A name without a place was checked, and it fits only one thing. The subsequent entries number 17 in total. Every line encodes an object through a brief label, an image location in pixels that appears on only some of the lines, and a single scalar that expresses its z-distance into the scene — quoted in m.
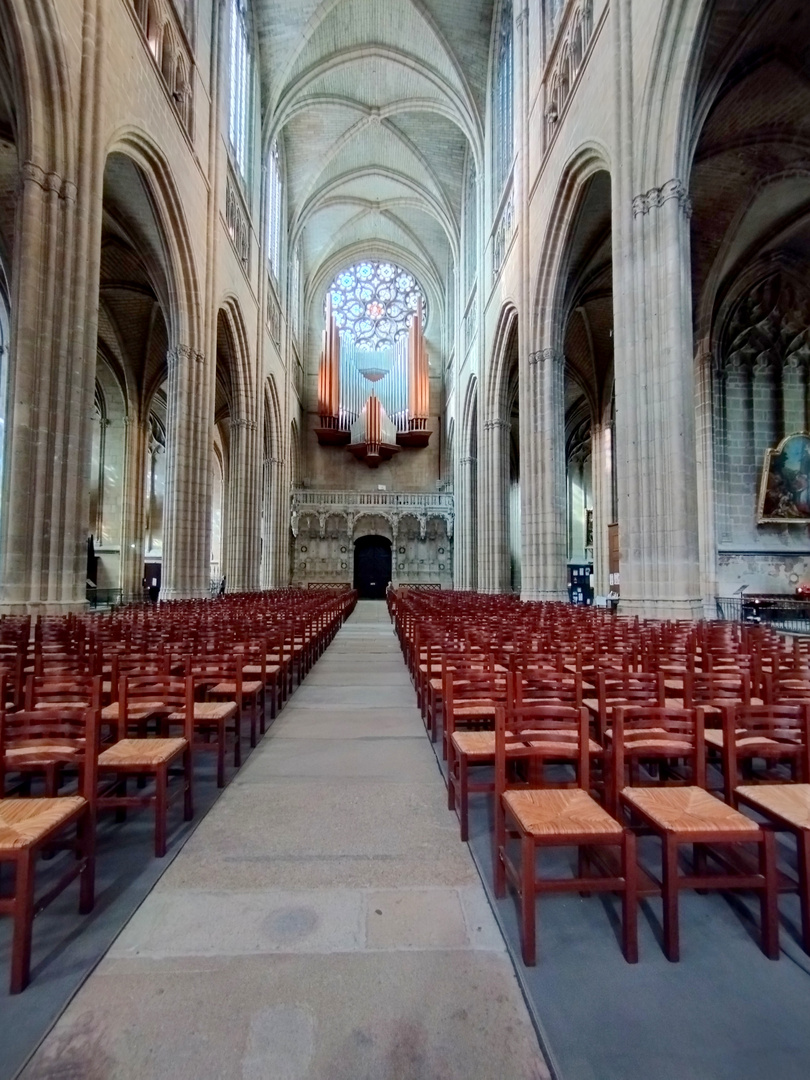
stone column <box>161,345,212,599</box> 15.22
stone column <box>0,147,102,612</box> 8.76
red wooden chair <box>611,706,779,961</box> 2.11
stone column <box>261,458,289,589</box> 27.31
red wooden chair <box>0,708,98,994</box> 1.92
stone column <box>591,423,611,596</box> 24.08
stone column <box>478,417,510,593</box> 21.48
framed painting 17.11
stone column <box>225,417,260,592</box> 21.70
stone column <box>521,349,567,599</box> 15.55
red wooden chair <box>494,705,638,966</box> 2.08
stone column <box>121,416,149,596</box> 23.97
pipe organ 32.88
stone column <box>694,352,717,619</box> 17.03
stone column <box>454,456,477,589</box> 27.02
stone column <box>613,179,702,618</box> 9.22
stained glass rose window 36.12
